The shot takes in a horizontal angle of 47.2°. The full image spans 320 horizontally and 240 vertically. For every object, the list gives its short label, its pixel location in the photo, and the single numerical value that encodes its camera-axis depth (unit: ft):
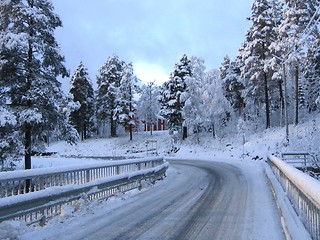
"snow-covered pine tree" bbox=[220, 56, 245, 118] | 183.93
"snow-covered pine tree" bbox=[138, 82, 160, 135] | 234.58
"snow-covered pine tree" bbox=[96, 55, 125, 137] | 201.46
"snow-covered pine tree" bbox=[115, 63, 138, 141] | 184.85
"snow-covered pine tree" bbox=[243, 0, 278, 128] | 142.72
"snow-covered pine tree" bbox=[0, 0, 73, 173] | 67.67
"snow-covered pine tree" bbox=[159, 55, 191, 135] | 165.58
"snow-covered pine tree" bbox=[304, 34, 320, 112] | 128.88
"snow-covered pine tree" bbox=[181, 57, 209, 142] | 154.10
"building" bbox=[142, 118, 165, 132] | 368.36
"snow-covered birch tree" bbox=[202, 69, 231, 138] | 152.35
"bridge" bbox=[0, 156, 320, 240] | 20.81
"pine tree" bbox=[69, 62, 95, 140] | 201.89
